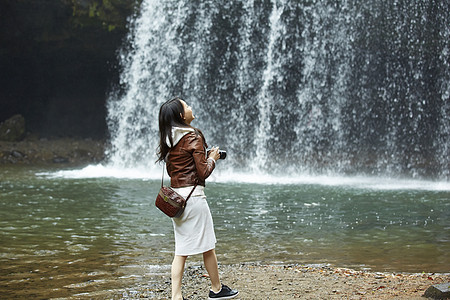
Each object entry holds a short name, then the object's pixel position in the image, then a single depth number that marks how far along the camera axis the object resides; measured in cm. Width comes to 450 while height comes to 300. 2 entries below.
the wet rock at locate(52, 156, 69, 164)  1849
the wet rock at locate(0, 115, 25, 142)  1969
